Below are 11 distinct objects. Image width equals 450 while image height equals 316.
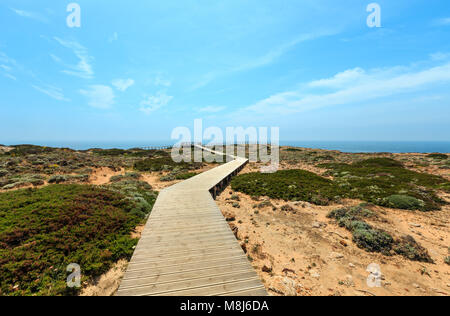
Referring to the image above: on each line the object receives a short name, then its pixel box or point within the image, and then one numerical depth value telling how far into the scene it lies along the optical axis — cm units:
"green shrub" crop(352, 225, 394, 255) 742
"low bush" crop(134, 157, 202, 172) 2412
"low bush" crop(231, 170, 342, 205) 1354
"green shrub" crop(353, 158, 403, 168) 2672
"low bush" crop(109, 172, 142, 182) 1791
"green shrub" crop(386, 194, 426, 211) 1121
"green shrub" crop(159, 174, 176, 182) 1862
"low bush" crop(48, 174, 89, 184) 1515
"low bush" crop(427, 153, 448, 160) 3273
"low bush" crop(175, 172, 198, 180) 1886
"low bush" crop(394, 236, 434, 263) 683
